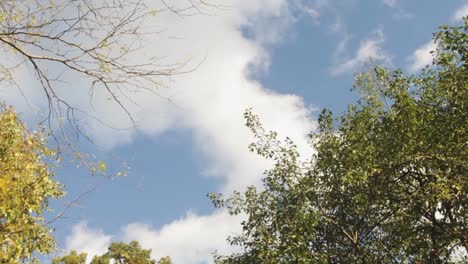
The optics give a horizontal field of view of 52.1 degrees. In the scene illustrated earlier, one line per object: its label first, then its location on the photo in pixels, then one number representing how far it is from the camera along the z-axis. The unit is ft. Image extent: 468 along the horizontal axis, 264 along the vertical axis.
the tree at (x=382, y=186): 55.01
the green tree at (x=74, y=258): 178.63
